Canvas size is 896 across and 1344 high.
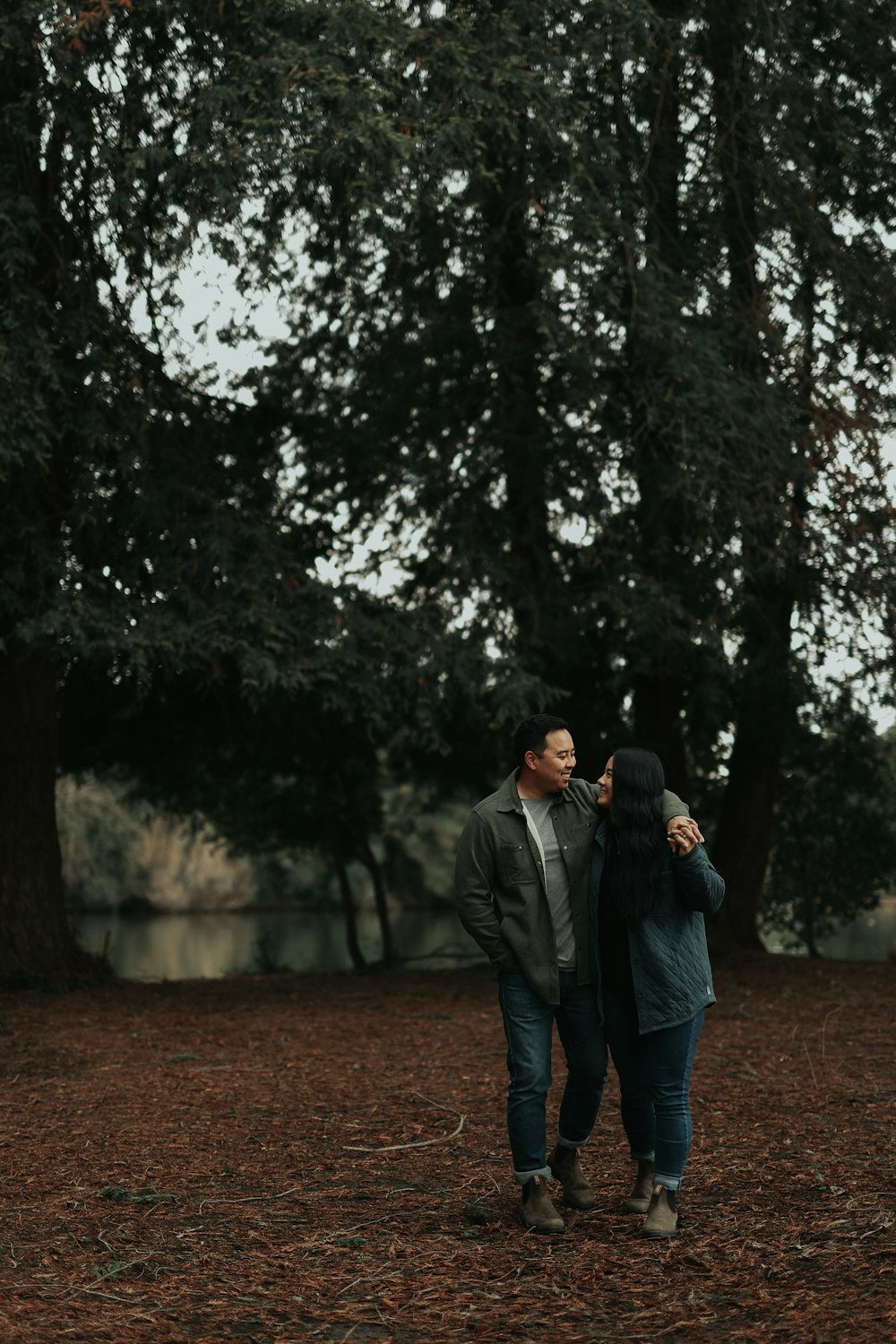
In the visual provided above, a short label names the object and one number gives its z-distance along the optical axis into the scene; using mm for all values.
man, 5074
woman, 4836
